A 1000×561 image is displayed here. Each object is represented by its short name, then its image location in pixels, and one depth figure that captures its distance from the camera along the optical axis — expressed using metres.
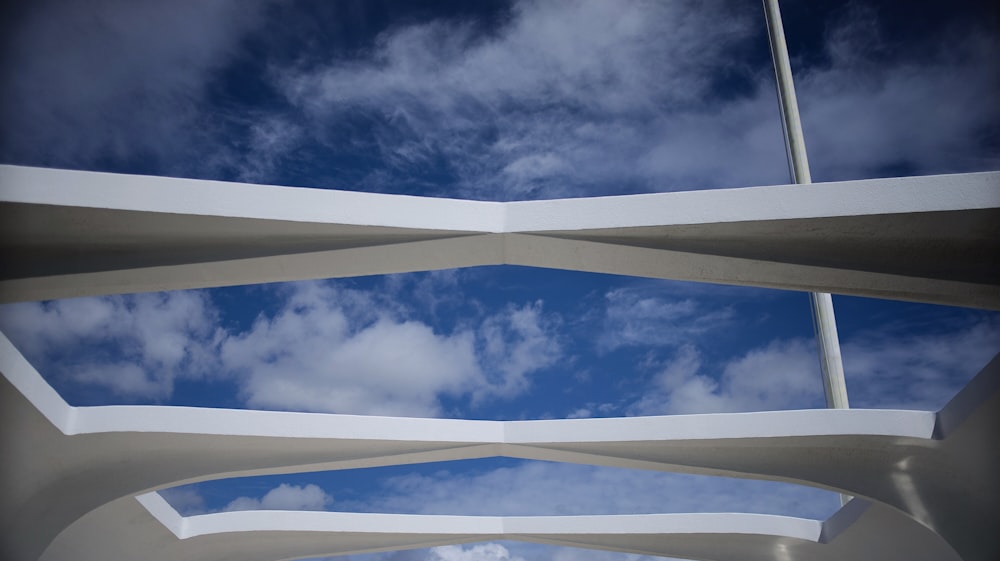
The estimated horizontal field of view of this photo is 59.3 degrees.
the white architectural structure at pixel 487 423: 8.66
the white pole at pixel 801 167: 21.42
